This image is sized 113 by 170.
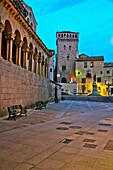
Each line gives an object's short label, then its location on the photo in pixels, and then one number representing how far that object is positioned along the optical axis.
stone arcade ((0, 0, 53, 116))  10.66
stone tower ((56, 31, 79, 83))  65.75
